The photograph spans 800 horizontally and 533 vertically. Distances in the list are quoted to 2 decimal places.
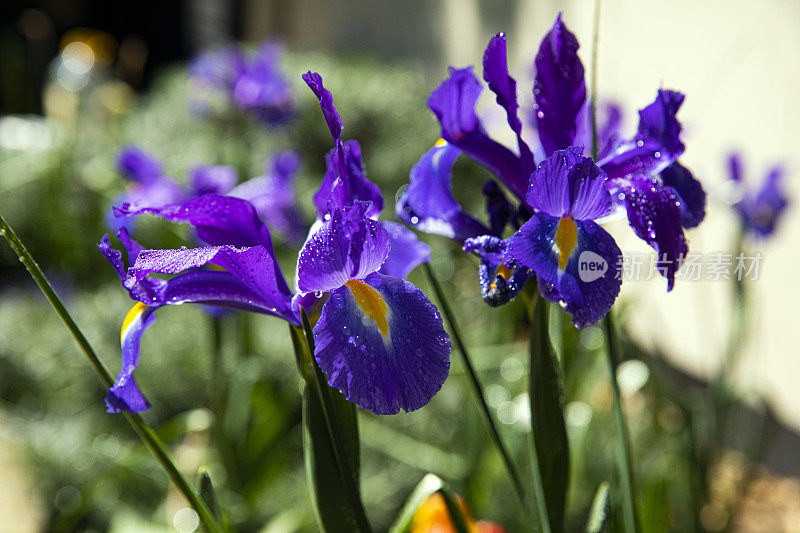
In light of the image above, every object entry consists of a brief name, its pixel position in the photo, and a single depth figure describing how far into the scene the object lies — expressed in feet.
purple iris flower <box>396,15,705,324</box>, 1.49
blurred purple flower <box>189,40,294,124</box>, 5.56
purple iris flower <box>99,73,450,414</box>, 1.26
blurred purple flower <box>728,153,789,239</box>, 3.96
